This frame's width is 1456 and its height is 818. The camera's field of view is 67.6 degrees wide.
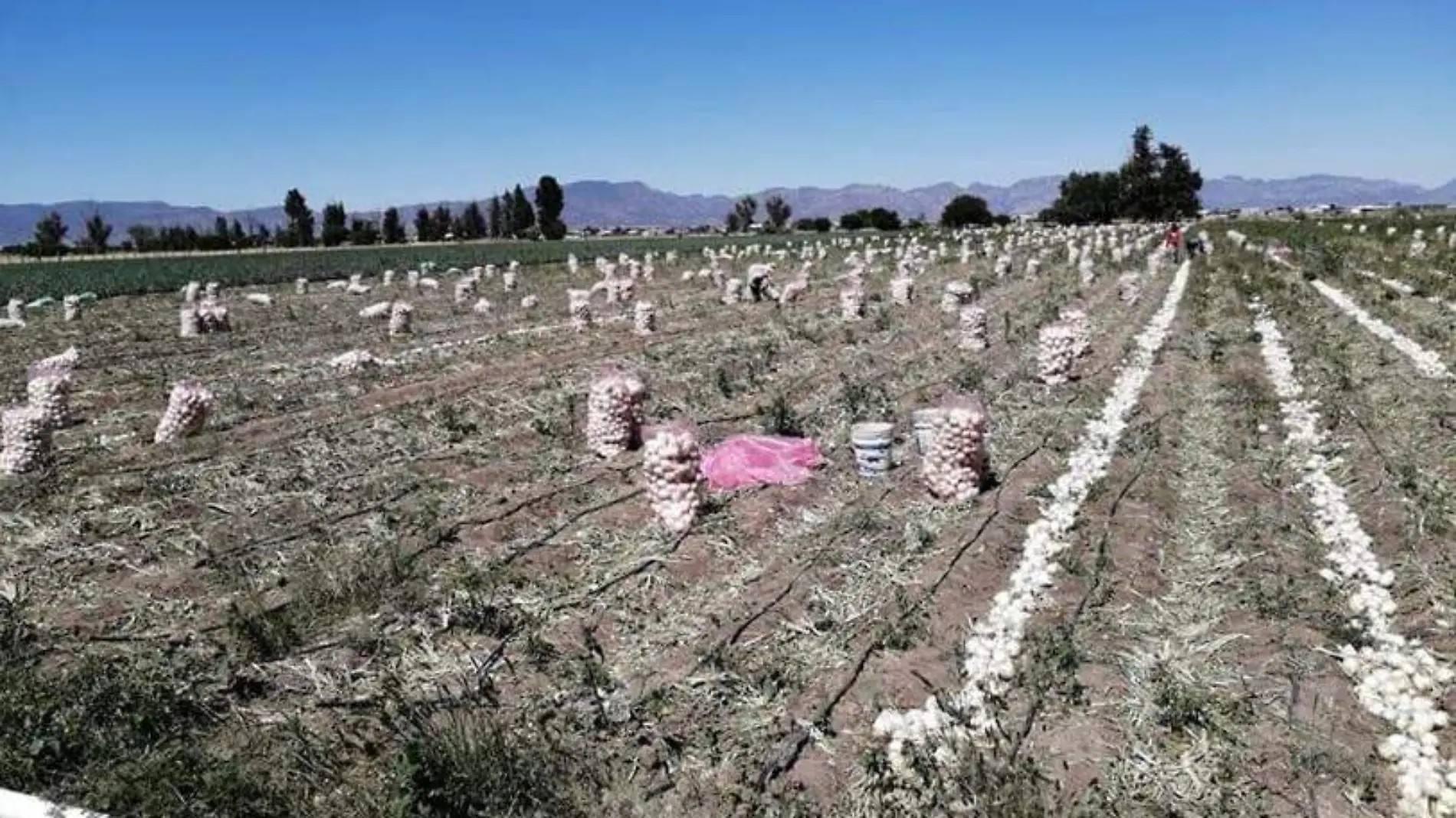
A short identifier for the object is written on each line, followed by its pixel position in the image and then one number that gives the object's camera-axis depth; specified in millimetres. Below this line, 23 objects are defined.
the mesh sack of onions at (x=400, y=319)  23312
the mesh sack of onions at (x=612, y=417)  11719
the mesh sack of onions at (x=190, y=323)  24188
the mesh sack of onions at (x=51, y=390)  13508
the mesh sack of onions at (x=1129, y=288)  25906
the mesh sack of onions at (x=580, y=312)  23859
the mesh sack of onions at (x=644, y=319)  22516
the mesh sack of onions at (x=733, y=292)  28984
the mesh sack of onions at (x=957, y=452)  9633
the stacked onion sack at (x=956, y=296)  24547
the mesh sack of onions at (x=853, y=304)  23891
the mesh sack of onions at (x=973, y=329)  18641
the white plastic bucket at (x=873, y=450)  10648
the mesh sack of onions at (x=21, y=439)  11391
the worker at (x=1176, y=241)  39625
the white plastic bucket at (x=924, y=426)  10203
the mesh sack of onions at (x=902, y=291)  26797
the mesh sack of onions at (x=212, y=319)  24641
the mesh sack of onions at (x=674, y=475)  9211
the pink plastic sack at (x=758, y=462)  10461
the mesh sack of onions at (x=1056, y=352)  14984
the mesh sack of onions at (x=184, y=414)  13000
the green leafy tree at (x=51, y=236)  92812
